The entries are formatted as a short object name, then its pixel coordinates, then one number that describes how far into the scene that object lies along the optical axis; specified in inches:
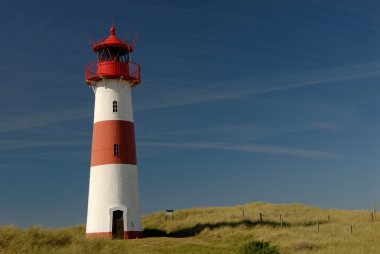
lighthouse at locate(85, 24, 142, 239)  1229.1
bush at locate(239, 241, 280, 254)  872.3
